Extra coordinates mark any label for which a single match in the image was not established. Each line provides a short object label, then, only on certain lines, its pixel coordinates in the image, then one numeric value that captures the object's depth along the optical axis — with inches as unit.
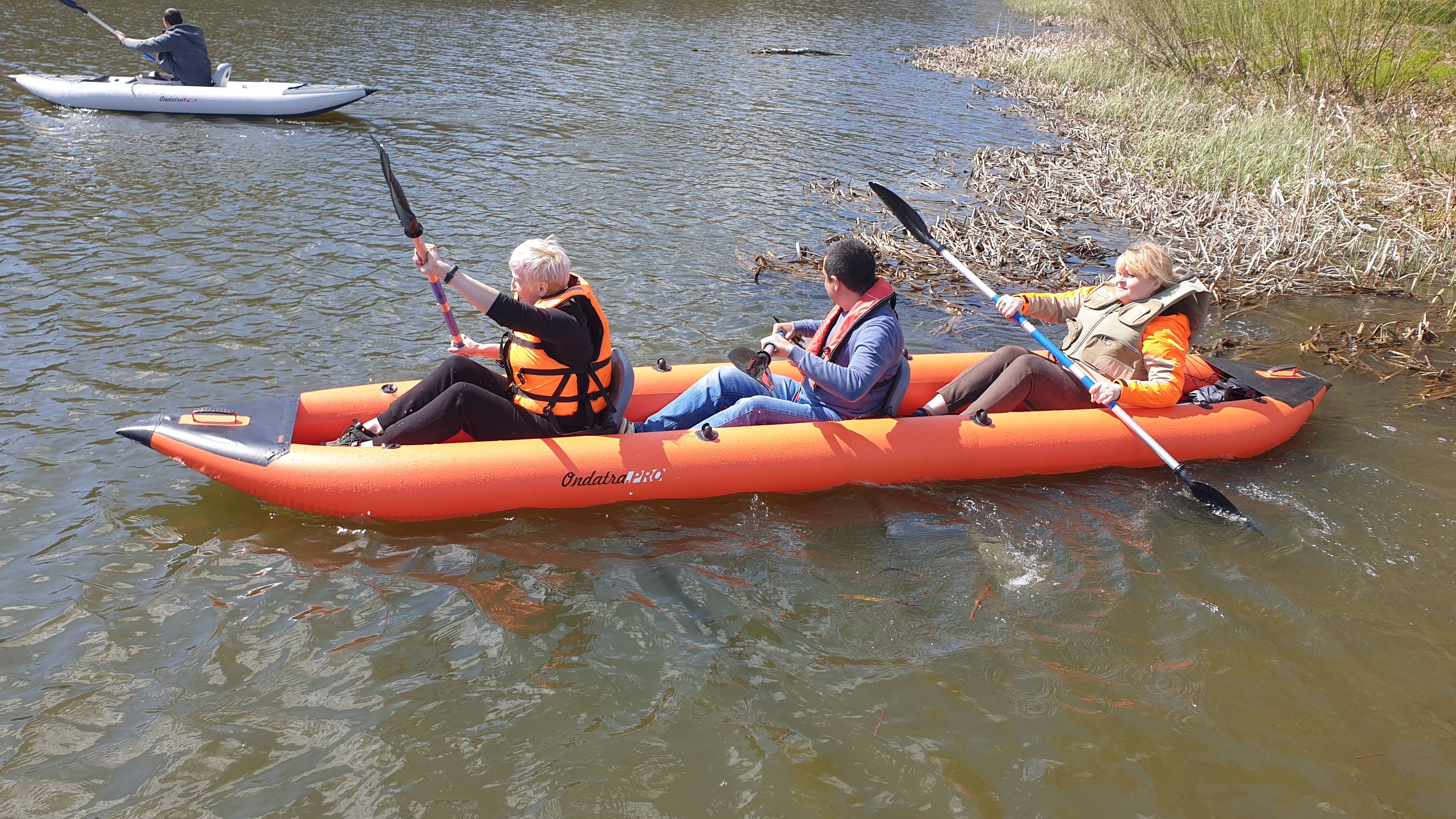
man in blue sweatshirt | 166.2
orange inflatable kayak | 159.5
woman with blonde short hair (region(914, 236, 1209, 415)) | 187.5
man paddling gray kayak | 440.1
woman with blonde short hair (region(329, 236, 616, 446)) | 154.5
